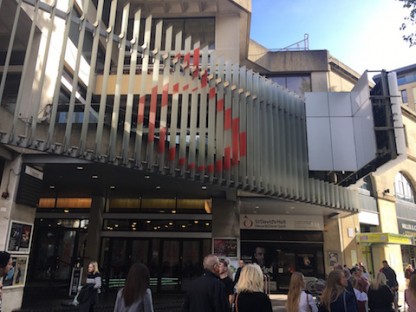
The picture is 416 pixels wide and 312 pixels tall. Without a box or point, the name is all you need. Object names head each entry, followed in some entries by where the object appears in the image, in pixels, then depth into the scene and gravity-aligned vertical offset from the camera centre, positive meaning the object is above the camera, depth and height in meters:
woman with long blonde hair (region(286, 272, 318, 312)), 4.80 -0.49
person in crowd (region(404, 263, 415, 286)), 12.16 -0.21
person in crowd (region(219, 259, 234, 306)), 6.01 -0.32
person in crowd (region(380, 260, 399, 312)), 11.58 -0.40
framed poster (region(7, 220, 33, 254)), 9.97 +0.46
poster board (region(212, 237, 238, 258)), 14.52 +0.50
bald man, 4.09 -0.41
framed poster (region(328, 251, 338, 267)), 18.92 +0.22
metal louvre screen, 10.33 +4.54
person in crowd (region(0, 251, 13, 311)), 3.87 -0.10
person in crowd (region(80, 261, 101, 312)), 8.24 -0.68
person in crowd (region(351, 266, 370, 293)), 6.98 -0.37
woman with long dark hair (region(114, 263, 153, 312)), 3.80 -0.36
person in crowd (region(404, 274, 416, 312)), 4.55 -0.37
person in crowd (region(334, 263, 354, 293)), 5.22 -0.36
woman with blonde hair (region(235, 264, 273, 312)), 3.84 -0.35
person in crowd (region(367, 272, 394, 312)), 6.63 -0.60
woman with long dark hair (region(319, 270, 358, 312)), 4.70 -0.44
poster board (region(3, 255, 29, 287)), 9.84 -0.52
